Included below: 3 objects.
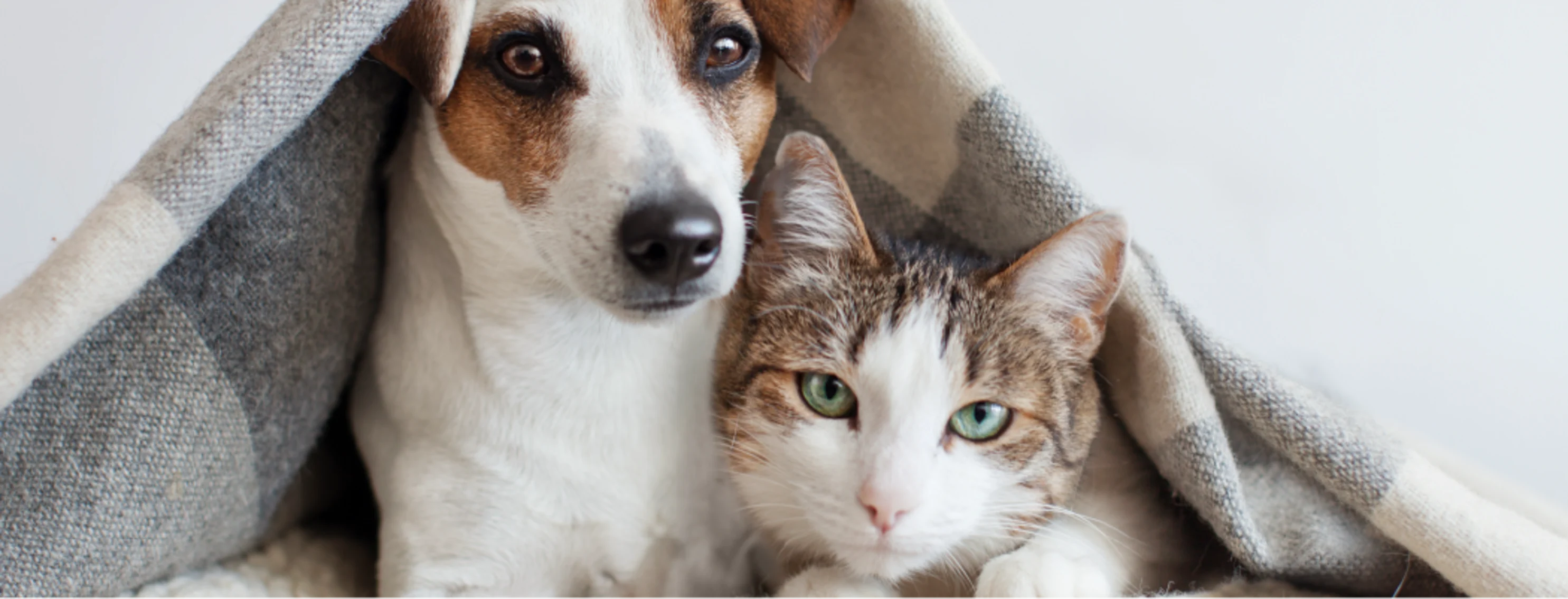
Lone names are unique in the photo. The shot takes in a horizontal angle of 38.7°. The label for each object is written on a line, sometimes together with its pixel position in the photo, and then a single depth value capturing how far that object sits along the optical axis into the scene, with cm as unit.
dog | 54
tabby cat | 54
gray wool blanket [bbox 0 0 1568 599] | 53
